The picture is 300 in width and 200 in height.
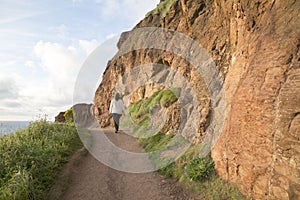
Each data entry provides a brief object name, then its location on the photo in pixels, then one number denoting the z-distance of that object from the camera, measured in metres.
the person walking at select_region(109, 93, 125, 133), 14.49
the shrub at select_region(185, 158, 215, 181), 6.61
